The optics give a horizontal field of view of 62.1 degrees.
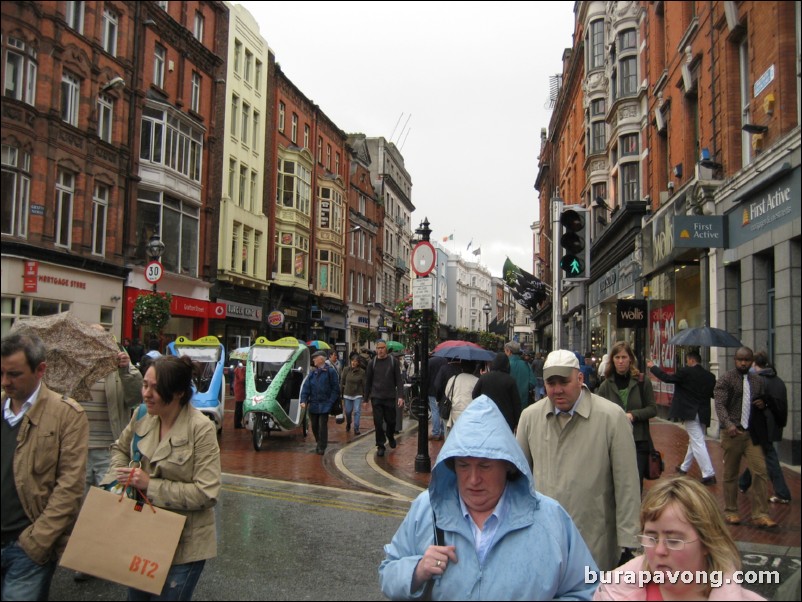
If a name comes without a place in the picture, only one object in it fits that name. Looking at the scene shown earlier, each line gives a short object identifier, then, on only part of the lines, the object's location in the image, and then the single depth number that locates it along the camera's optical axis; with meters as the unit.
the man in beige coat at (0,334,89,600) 2.79
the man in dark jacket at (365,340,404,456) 11.30
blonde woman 1.89
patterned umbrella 2.60
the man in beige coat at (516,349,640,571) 3.31
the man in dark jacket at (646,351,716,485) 2.42
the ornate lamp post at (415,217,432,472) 9.77
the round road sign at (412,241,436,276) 10.28
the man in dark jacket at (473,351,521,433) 7.30
